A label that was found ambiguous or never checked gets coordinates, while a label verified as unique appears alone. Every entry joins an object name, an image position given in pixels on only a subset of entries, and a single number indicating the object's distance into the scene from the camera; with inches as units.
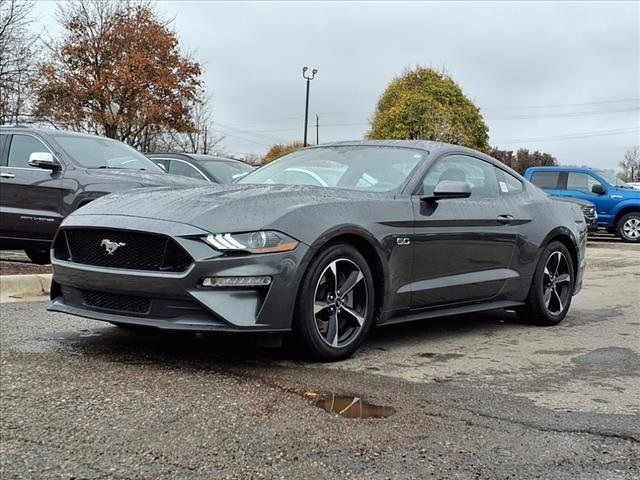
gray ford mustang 154.3
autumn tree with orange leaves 1086.4
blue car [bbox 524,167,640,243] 727.1
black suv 309.3
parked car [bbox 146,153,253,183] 437.4
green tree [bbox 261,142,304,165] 2212.4
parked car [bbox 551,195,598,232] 656.3
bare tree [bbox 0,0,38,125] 978.1
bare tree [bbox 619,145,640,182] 2570.1
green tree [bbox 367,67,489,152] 1134.4
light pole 1388.7
